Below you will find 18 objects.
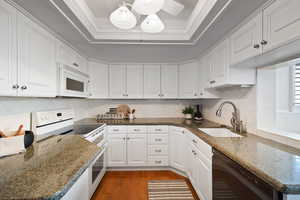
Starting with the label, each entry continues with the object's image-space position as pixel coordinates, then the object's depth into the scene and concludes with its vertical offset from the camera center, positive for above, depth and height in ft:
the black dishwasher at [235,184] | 2.68 -1.79
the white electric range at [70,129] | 5.53 -1.32
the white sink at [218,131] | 6.64 -1.44
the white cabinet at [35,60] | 4.18 +1.24
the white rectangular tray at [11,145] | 3.45 -1.10
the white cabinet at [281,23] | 3.13 +1.78
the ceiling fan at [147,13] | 3.65 +2.32
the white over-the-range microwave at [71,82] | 5.93 +0.78
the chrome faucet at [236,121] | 6.32 -0.90
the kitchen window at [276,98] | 5.49 +0.09
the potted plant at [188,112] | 10.17 -0.81
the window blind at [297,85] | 5.34 +0.55
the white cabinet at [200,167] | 5.12 -2.63
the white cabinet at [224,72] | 5.72 +1.15
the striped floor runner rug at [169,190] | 6.50 -4.15
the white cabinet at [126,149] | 8.64 -2.83
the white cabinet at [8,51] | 3.59 +1.19
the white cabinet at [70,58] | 6.12 +1.95
